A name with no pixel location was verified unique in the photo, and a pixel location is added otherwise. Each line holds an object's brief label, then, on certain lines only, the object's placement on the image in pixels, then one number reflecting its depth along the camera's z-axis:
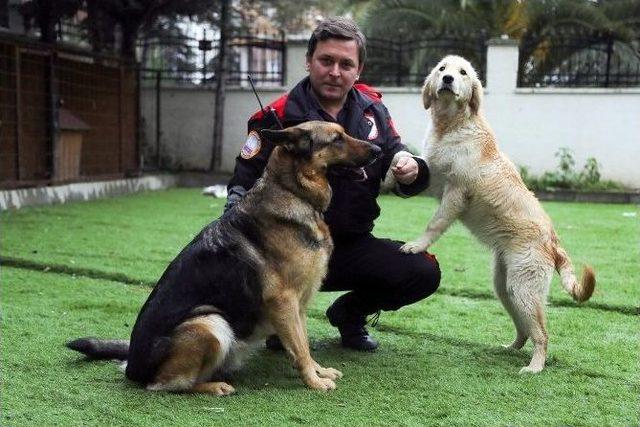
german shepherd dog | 2.95
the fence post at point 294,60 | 13.55
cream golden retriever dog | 3.47
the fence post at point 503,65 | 12.59
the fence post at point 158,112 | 13.58
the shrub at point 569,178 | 11.82
